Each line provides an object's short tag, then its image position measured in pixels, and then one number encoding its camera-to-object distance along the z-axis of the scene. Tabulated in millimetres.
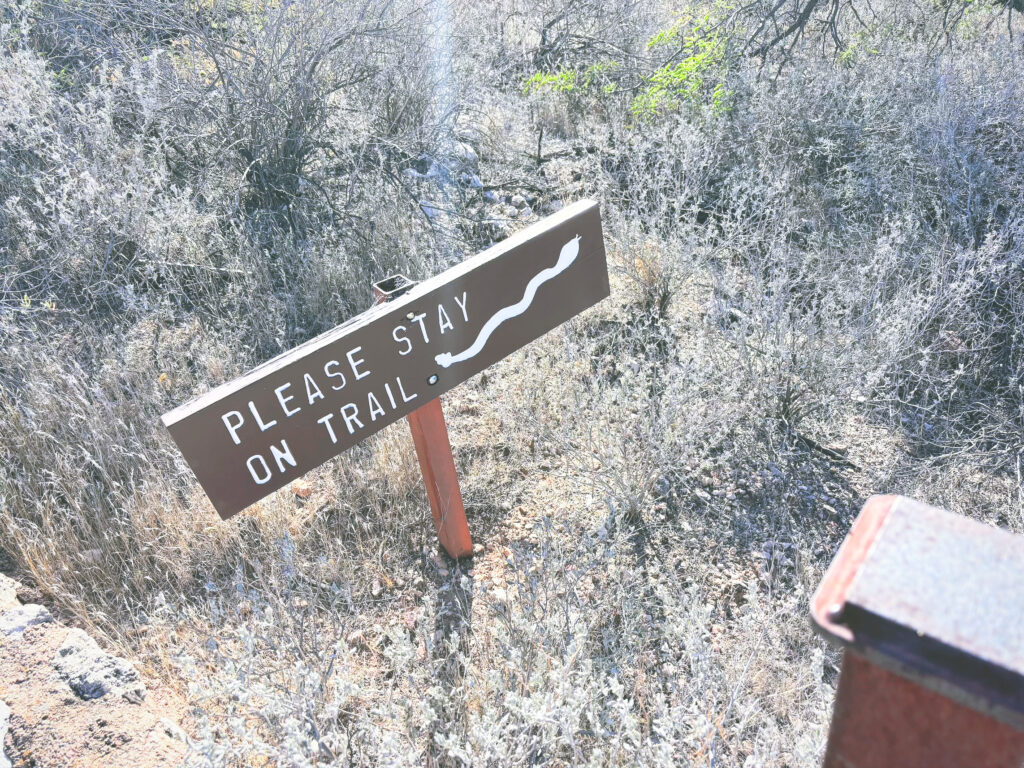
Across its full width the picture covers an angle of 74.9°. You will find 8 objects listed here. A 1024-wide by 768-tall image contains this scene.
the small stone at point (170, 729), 1786
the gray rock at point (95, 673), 1851
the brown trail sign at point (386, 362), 1535
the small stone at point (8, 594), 2145
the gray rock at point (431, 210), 4273
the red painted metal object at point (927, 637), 635
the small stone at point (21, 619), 2008
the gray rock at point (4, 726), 1688
